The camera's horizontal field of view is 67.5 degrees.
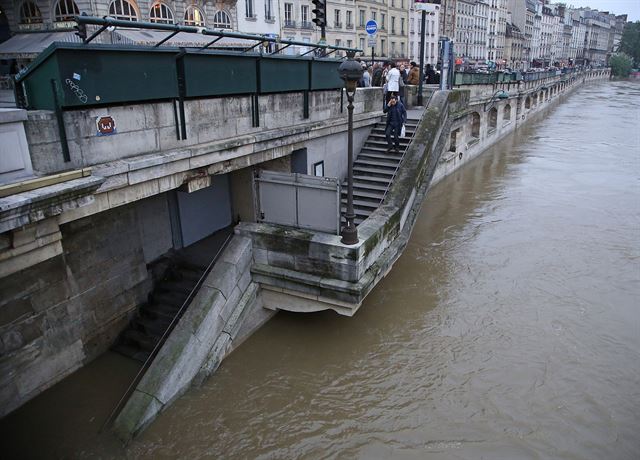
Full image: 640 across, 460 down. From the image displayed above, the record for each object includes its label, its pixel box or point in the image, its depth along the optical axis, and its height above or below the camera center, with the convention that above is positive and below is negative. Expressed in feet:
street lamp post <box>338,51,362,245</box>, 24.08 -2.64
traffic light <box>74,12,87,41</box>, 18.74 +2.01
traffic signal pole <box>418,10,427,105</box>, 49.58 +1.27
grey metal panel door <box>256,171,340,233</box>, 27.17 -6.74
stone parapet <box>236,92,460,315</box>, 26.08 -9.94
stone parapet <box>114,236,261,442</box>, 22.98 -13.08
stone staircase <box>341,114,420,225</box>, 36.01 -7.16
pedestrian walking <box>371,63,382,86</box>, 56.18 +0.27
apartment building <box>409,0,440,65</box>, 181.78 +16.27
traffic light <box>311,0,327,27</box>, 34.22 +4.66
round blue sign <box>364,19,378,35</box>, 45.48 +4.77
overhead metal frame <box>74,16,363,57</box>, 18.27 +2.27
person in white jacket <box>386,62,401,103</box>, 41.34 -0.17
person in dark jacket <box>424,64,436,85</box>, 68.08 +0.27
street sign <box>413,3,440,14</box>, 47.14 +6.81
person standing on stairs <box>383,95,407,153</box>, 38.91 -3.20
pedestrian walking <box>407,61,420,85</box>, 57.00 +0.32
